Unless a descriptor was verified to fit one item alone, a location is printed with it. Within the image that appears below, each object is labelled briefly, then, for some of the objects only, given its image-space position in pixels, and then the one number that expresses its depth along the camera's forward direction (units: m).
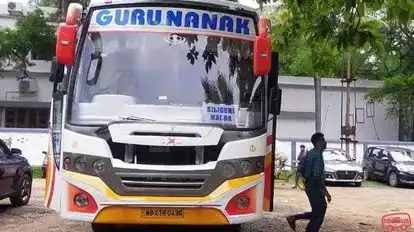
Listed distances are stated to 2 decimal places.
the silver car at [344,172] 22.58
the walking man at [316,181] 8.73
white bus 6.82
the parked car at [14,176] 11.29
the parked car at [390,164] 23.34
